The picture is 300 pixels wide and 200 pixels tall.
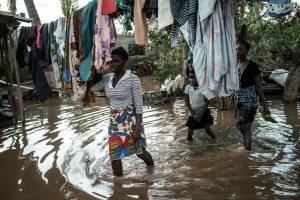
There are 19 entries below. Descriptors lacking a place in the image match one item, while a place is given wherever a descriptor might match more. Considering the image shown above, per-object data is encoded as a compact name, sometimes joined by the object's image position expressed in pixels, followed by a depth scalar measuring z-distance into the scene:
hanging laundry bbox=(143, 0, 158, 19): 4.76
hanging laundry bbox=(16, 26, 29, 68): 6.86
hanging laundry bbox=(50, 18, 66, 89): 6.07
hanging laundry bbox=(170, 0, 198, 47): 4.24
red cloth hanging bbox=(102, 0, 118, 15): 5.04
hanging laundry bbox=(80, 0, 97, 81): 5.45
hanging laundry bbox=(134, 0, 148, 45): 4.93
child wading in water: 6.57
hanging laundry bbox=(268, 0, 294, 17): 3.97
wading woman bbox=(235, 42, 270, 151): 5.68
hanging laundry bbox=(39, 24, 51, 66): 6.43
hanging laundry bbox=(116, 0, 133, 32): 5.00
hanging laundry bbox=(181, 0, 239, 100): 4.09
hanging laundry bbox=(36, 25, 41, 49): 6.50
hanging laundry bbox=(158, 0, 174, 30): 4.53
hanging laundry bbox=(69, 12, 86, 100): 5.68
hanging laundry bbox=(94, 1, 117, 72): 5.24
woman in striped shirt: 4.93
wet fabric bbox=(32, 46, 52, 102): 6.76
